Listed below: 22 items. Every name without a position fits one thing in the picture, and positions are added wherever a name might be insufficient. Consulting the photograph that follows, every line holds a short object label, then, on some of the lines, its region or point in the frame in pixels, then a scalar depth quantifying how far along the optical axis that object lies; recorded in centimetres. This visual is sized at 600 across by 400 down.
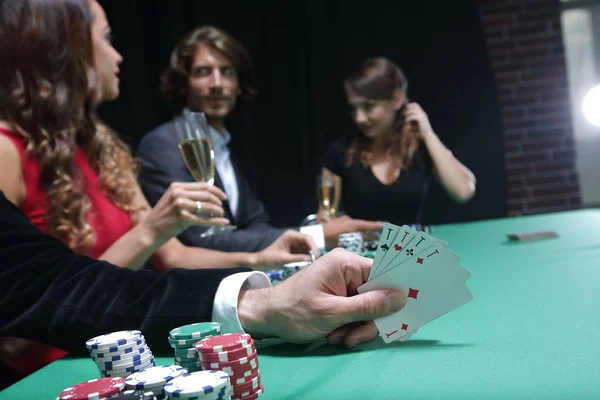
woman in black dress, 310
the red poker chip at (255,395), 66
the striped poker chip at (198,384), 58
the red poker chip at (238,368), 66
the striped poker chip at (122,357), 73
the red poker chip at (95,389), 61
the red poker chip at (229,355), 67
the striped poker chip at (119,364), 73
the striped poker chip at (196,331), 76
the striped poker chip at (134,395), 60
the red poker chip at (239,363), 66
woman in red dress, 138
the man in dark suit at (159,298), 84
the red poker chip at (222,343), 68
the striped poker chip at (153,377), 63
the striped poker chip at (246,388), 66
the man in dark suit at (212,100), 234
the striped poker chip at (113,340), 73
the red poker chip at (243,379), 66
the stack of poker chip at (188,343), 74
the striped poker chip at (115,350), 73
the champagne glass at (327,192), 195
